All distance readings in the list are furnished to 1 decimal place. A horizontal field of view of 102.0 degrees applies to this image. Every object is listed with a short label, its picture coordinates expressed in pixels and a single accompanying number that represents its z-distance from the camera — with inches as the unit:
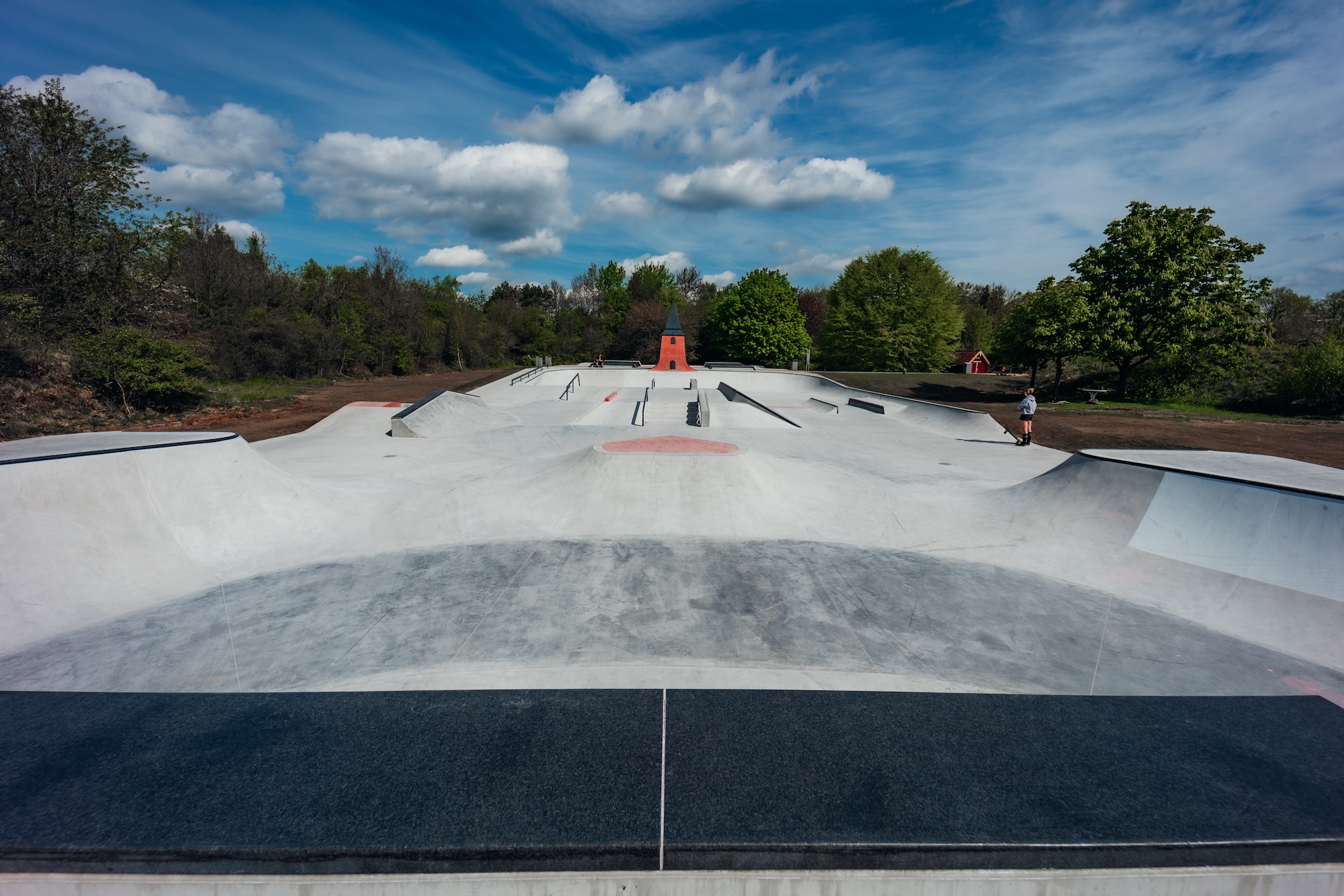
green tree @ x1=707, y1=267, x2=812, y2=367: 2026.3
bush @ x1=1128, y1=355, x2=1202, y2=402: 1076.5
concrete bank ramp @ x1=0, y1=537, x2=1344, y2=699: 196.9
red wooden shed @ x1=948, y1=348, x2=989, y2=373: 2300.7
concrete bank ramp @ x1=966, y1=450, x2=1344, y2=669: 237.6
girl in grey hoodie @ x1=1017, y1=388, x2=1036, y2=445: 633.0
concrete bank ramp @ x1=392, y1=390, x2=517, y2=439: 614.2
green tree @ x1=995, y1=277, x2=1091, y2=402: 975.1
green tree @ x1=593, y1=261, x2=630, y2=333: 2652.6
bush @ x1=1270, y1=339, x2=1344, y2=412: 920.3
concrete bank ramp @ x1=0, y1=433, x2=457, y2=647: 245.3
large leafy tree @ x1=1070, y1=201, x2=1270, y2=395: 956.0
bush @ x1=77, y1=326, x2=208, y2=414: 771.4
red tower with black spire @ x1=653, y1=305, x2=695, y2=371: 1630.2
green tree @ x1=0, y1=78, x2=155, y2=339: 716.0
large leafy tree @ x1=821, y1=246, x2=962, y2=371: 1876.2
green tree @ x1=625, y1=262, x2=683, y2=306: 2856.8
